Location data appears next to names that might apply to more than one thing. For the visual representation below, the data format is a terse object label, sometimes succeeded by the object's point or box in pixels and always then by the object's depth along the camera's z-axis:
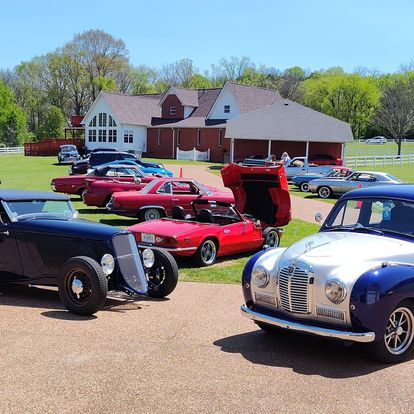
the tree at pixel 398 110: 70.56
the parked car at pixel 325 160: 44.66
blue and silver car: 5.93
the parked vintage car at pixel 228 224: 11.45
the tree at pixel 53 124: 82.00
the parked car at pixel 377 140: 91.48
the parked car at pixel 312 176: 30.70
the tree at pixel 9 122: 83.50
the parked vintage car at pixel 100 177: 21.58
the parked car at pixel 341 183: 28.02
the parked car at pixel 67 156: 48.22
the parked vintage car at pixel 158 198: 16.95
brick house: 51.16
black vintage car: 7.87
